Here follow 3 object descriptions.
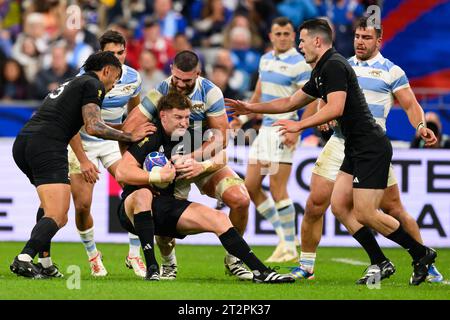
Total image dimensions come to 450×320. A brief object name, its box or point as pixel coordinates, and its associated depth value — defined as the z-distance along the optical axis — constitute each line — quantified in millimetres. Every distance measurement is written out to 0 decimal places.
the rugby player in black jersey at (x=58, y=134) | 17969
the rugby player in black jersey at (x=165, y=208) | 17562
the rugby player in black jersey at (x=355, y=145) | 17891
